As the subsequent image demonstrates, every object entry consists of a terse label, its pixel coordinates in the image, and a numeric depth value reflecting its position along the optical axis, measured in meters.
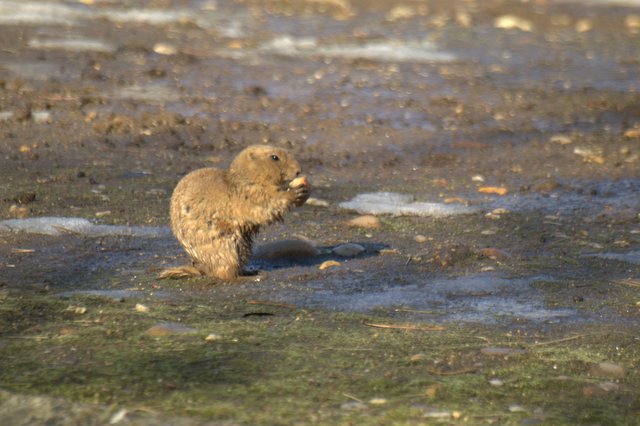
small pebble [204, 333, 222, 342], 7.99
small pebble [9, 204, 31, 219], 11.90
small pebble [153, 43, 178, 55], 24.11
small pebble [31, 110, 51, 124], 16.98
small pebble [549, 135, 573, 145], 17.23
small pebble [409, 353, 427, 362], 7.68
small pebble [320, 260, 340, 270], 10.46
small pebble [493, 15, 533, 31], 30.72
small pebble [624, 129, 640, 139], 17.55
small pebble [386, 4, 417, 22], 31.96
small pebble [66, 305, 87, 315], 8.59
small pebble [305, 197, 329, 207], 13.20
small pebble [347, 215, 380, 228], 12.25
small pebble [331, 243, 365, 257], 11.04
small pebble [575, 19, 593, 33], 30.94
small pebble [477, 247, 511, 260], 10.95
